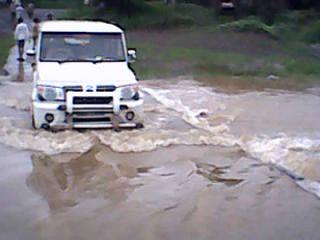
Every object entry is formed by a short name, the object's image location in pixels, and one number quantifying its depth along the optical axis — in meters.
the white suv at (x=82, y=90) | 11.51
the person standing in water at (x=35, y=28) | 22.31
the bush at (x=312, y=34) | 29.94
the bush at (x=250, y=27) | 30.23
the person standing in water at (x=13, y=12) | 38.62
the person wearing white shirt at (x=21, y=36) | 21.44
